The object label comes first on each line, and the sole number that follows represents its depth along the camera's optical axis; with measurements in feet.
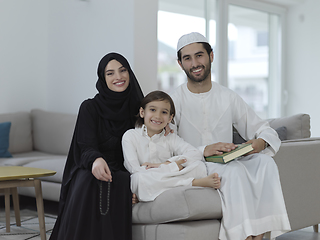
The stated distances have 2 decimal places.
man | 6.88
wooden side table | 8.03
